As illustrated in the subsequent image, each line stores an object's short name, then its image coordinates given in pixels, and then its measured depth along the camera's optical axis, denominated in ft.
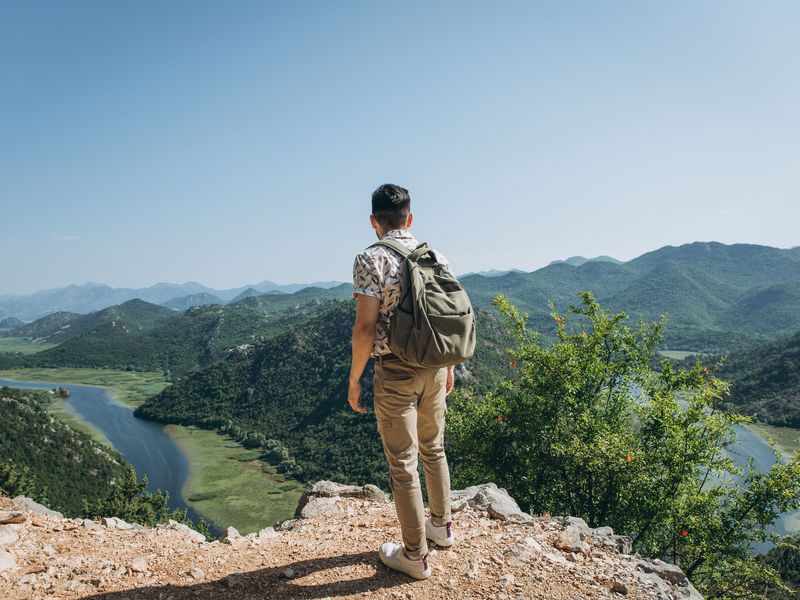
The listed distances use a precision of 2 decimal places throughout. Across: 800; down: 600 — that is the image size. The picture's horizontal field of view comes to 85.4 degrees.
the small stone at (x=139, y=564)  14.75
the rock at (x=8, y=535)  16.47
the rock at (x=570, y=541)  17.06
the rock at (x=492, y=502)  20.03
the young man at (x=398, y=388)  11.89
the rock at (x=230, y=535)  19.21
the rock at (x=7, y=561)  14.38
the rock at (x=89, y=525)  19.24
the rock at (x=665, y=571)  16.40
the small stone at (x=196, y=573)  14.48
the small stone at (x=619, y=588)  14.42
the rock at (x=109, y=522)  20.25
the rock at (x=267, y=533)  19.18
